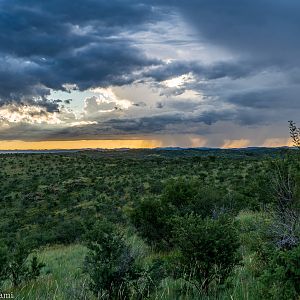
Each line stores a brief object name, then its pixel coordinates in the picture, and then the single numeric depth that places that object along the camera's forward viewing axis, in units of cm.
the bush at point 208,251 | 686
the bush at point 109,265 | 646
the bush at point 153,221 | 1287
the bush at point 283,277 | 457
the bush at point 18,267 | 827
